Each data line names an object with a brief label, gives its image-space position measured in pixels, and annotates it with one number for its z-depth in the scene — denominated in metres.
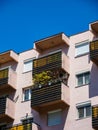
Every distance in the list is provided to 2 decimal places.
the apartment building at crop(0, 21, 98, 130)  39.00
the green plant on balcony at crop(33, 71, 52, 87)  41.20
